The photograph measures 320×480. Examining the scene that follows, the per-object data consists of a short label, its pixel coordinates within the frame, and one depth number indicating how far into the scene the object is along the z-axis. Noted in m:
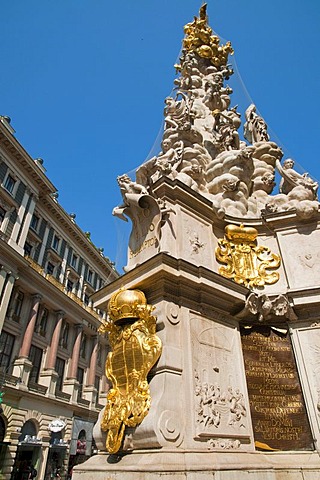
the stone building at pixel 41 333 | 25.56
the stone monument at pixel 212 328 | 4.39
